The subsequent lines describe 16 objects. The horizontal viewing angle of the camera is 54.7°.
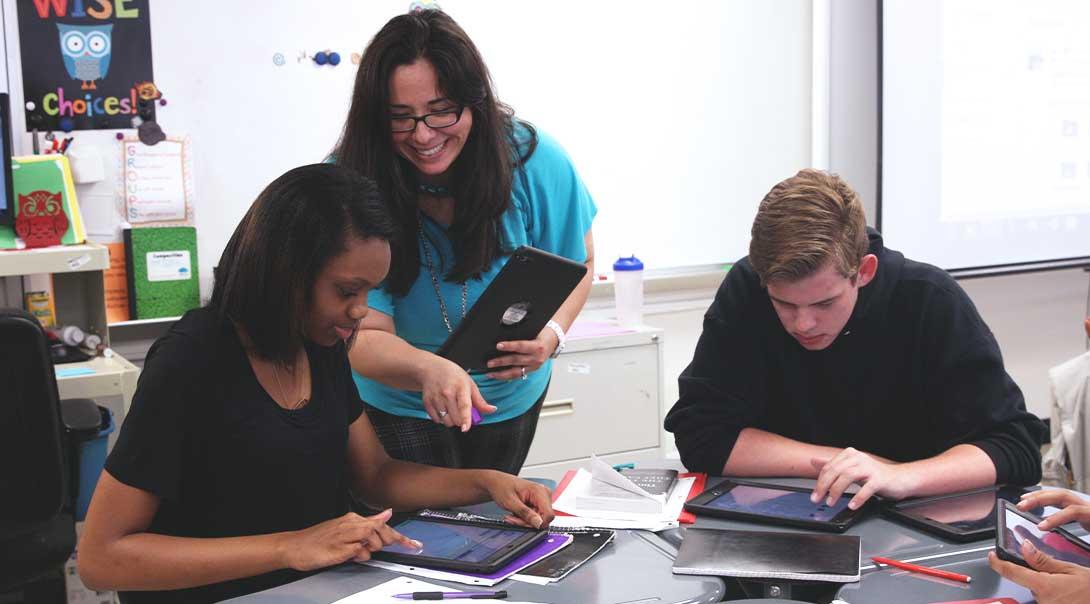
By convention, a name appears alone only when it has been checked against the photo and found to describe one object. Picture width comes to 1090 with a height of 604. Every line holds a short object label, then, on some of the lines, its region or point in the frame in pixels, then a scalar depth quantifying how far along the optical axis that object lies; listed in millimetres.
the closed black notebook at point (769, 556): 1215
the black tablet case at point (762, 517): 1383
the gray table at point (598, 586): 1179
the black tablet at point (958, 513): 1354
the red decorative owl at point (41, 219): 2494
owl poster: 2572
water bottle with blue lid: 3168
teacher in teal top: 1572
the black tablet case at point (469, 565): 1236
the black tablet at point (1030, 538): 1233
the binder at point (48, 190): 2490
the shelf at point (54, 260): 2359
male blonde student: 1514
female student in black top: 1232
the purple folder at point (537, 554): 1242
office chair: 1801
